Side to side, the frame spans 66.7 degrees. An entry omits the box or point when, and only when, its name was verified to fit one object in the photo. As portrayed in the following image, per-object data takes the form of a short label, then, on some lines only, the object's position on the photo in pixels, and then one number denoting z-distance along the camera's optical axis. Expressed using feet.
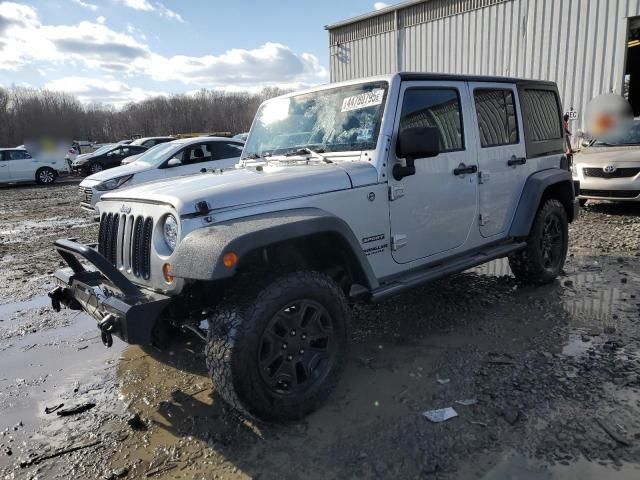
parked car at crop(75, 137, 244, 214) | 30.83
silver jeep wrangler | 8.54
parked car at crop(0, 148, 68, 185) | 60.13
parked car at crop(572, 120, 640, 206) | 26.96
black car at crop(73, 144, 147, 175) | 65.00
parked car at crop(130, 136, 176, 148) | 68.53
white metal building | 42.32
